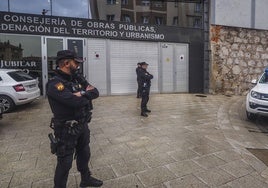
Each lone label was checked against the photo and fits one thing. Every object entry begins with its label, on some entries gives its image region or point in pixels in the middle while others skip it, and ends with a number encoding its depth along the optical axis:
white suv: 7.12
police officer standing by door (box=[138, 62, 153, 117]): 7.79
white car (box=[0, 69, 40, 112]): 8.30
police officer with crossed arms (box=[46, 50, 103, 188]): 2.76
